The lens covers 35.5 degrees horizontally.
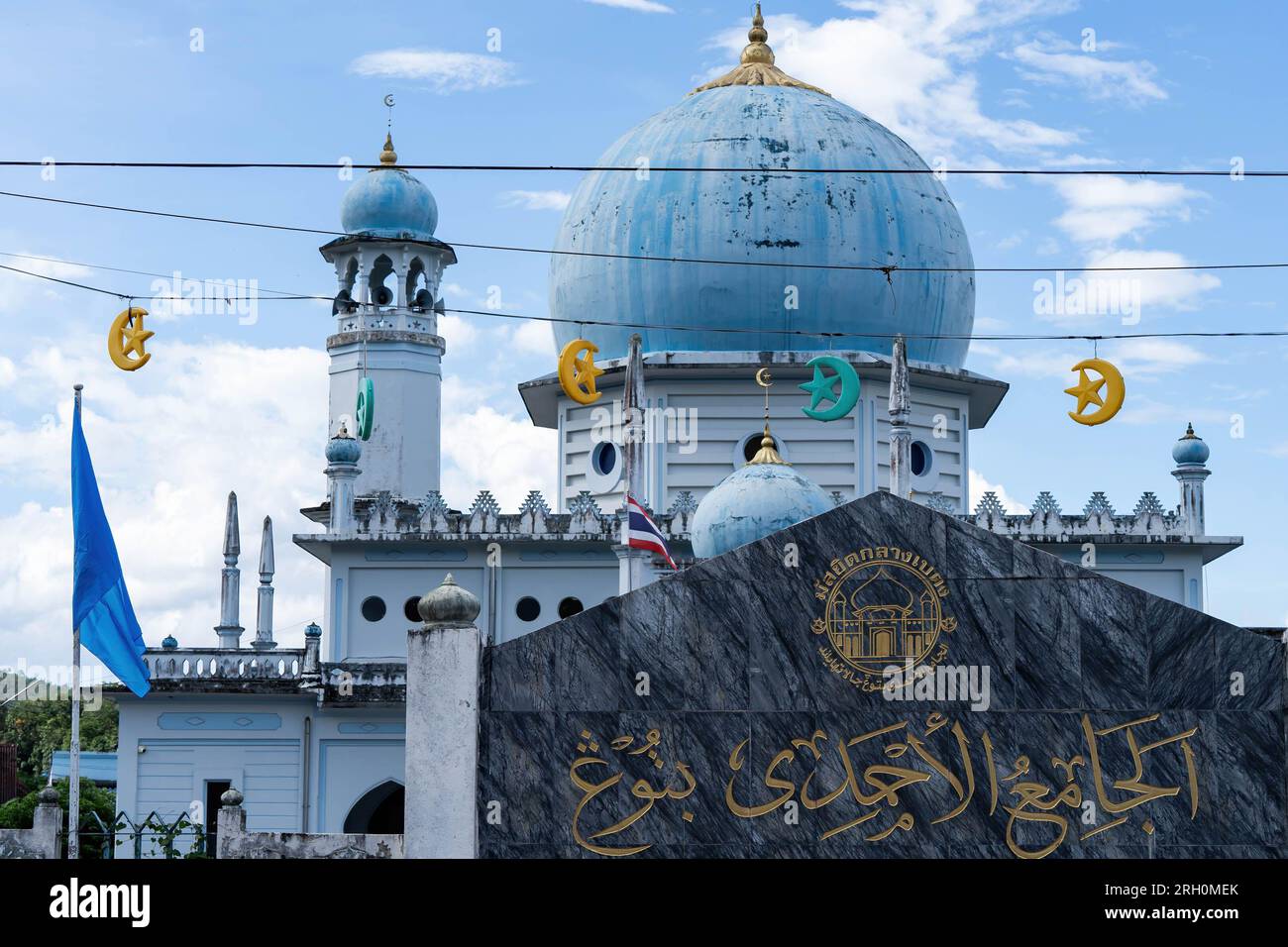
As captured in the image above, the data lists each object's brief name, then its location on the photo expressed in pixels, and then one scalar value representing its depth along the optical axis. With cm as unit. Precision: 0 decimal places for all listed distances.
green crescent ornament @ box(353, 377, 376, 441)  4262
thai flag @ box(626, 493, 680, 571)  3120
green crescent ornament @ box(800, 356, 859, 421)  3844
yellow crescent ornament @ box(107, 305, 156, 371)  2608
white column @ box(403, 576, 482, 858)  2038
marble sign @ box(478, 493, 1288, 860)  2039
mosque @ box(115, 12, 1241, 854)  3888
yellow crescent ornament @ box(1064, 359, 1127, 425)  3353
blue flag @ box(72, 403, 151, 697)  2650
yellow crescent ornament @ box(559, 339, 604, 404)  3631
